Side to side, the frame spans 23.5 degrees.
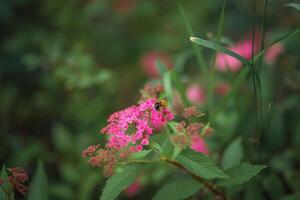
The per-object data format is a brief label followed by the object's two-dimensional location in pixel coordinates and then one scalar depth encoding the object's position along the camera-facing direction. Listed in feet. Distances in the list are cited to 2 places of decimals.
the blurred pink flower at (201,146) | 2.01
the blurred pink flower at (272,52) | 2.58
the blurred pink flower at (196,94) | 2.49
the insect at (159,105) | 1.50
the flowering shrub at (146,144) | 1.45
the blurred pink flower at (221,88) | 2.55
